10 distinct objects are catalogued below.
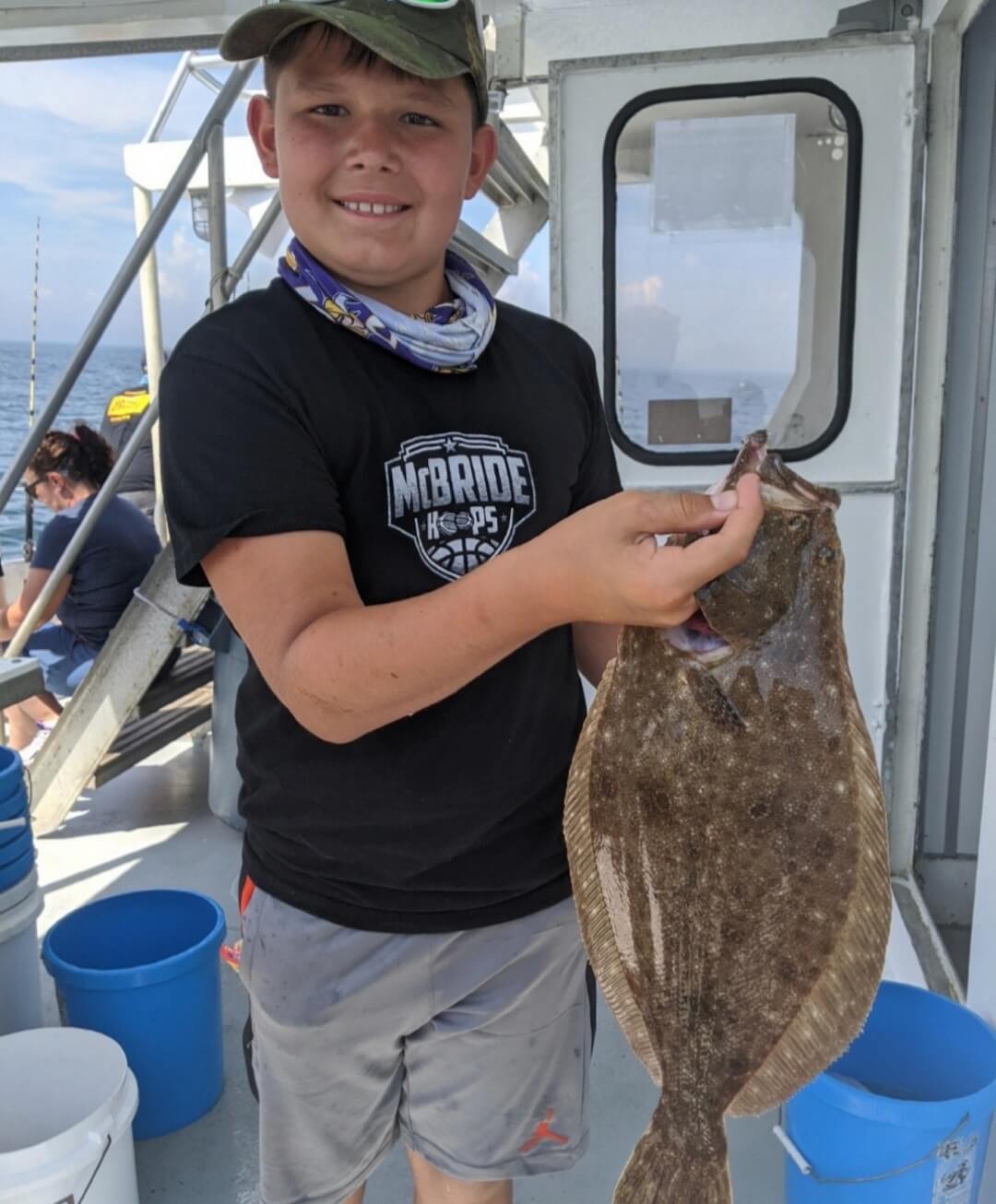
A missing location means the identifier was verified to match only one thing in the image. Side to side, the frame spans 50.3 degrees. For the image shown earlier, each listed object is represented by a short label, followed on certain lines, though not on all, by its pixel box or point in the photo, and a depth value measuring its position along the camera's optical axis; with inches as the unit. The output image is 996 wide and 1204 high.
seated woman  212.2
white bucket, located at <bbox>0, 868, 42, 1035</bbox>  107.1
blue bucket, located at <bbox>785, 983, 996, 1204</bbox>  84.4
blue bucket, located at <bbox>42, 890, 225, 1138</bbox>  106.2
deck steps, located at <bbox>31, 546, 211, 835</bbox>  186.4
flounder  52.9
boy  55.6
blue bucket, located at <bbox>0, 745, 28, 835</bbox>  107.0
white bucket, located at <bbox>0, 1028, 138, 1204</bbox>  78.4
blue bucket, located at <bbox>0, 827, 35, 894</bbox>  106.7
